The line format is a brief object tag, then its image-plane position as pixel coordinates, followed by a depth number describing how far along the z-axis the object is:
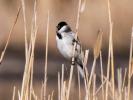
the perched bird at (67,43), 10.98
